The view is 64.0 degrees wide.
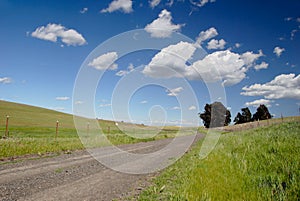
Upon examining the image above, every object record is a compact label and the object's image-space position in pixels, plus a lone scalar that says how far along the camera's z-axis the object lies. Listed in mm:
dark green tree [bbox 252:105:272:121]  103875
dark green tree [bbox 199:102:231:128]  97831
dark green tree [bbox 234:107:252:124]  108062
